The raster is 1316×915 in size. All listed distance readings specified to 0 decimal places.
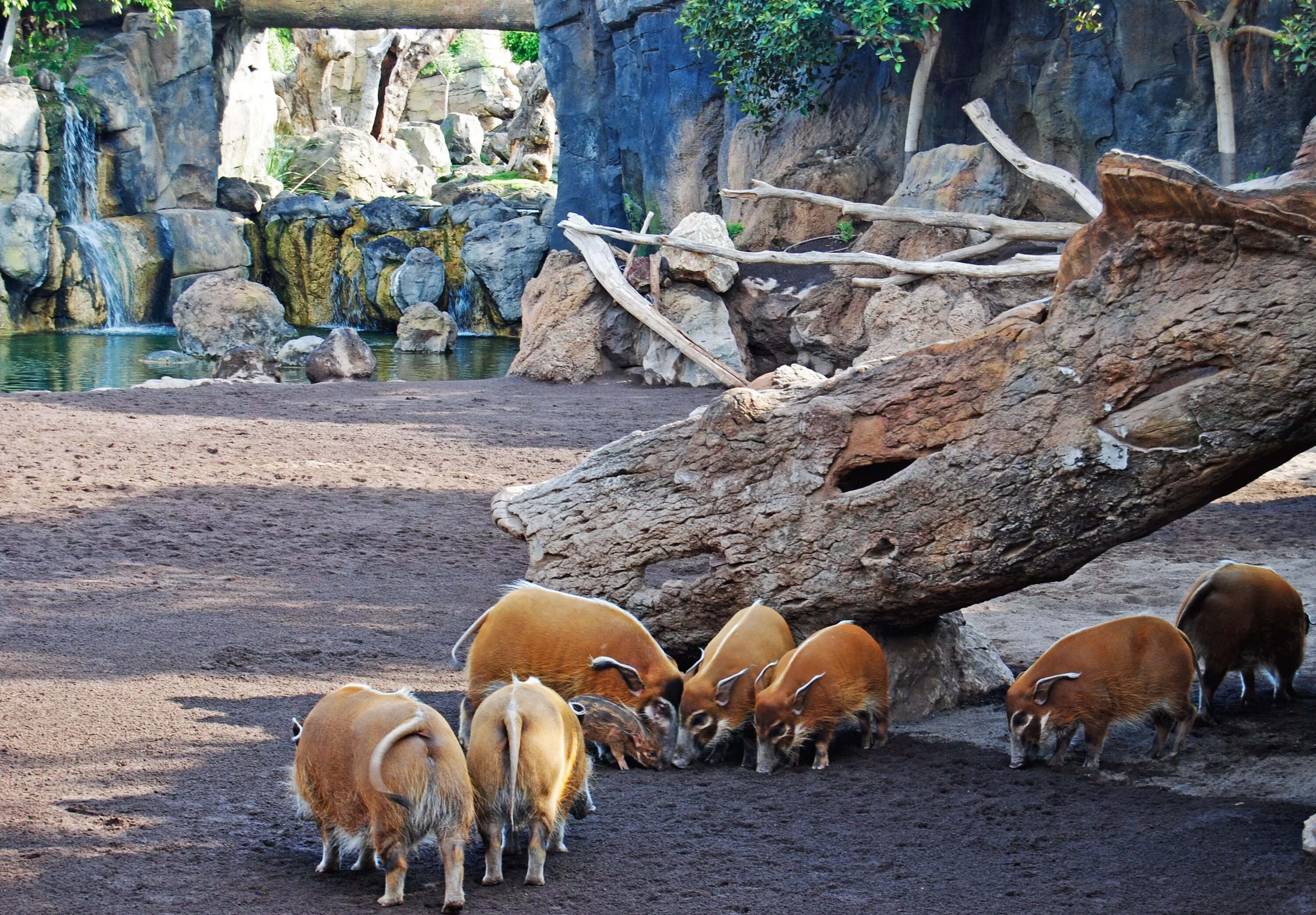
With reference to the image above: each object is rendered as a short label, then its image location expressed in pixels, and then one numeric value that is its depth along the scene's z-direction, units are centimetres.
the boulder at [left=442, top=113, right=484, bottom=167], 4806
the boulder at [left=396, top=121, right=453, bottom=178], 4569
